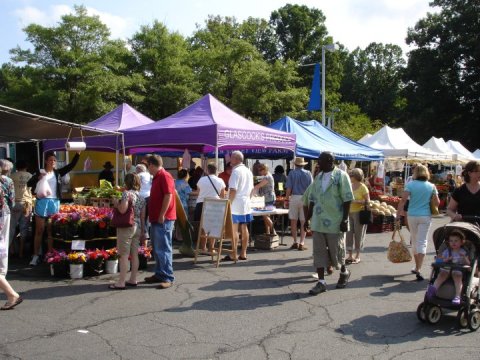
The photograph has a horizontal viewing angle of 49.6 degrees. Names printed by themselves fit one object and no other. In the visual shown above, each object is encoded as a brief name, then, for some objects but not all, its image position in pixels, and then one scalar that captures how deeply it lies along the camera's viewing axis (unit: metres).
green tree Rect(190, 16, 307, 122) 28.48
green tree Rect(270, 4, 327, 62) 50.75
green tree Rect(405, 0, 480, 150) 45.06
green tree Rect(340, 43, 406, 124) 62.91
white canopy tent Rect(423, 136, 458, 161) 27.17
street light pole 24.04
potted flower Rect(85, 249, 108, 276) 7.88
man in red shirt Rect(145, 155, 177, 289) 7.04
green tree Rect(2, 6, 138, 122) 23.23
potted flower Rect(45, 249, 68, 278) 7.80
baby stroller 5.41
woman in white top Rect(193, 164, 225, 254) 9.47
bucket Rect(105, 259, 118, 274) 8.12
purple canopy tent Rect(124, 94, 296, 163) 10.39
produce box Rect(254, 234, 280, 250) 10.67
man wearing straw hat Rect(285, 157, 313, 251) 10.86
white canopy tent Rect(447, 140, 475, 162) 29.46
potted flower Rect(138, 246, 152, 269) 8.51
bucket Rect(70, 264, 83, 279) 7.76
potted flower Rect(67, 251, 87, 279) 7.76
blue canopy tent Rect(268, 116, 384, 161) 14.72
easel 8.80
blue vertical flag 23.33
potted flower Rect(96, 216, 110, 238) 8.14
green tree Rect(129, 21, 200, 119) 26.25
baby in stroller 5.58
